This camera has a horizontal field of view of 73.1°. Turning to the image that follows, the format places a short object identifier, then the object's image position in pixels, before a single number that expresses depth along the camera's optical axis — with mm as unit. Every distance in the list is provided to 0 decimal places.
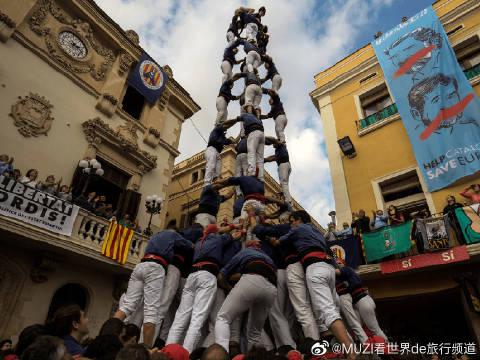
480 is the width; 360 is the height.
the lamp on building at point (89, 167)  11945
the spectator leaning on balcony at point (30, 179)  9115
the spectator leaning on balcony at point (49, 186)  9623
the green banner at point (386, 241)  9164
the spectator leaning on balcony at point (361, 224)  10367
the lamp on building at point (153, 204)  13625
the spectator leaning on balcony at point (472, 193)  9391
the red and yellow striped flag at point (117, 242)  10680
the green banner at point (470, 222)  8344
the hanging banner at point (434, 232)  8719
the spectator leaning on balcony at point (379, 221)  10195
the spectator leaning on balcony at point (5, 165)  8758
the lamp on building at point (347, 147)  13680
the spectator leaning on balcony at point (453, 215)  8597
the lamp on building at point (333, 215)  13250
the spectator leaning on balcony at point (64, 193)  10117
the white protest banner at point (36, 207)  8531
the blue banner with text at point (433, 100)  10547
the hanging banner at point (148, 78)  16000
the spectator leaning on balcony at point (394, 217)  9733
